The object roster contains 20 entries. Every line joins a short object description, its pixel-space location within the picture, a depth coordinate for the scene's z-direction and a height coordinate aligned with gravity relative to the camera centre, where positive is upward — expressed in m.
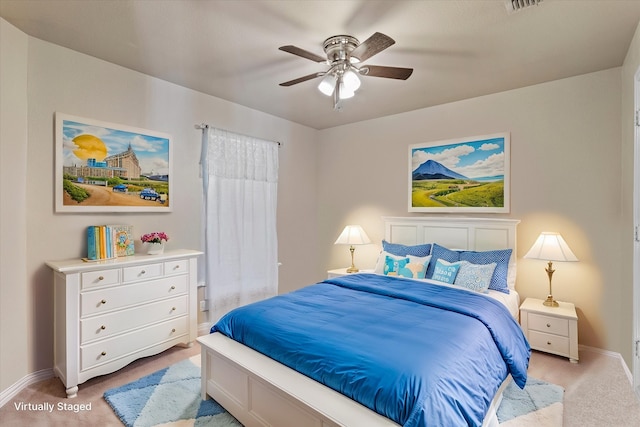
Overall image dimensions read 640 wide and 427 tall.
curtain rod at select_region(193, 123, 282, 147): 3.45 +0.90
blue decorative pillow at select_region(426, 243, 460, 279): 3.28 -0.46
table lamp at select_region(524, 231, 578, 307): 2.85 -0.35
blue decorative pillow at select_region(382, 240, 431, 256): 3.55 -0.43
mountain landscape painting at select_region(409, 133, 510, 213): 3.42 +0.41
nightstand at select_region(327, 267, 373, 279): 4.03 -0.79
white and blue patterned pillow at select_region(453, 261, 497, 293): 2.86 -0.59
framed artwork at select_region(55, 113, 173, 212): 2.58 +0.37
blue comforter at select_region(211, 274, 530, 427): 1.43 -0.74
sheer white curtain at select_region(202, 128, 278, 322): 3.51 -0.10
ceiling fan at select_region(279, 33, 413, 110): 2.23 +1.00
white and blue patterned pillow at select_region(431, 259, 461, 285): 3.03 -0.57
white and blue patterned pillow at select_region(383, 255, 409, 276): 3.35 -0.57
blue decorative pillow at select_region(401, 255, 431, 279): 3.22 -0.57
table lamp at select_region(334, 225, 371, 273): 4.10 -0.34
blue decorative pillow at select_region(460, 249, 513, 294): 3.00 -0.48
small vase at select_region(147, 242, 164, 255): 2.91 -0.35
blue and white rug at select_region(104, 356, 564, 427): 2.01 -1.31
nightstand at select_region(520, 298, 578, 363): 2.75 -1.02
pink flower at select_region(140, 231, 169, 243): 2.89 -0.25
